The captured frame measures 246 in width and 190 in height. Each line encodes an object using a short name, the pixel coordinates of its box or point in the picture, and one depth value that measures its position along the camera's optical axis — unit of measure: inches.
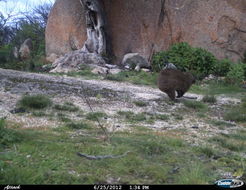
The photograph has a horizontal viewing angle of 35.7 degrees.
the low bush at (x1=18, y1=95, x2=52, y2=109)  312.0
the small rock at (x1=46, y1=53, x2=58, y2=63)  894.3
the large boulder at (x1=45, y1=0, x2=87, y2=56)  887.7
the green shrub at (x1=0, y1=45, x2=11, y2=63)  908.4
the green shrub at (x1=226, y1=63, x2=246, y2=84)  579.5
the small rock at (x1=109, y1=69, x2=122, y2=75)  658.8
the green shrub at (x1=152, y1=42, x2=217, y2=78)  651.5
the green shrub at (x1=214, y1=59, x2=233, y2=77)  650.8
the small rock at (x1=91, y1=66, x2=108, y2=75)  644.7
